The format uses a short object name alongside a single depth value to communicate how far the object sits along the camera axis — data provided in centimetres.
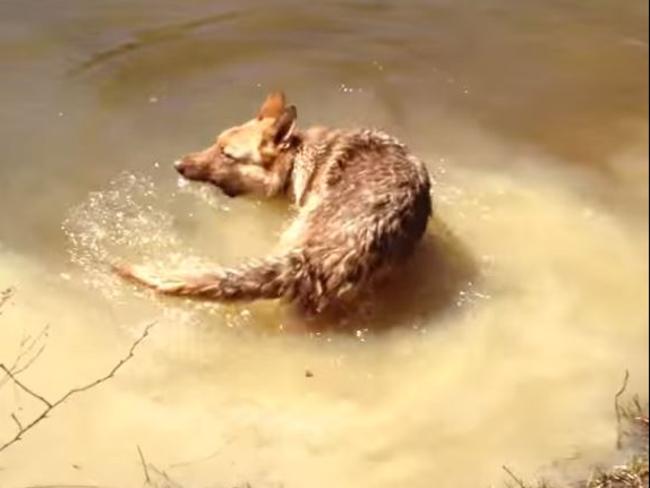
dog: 441
